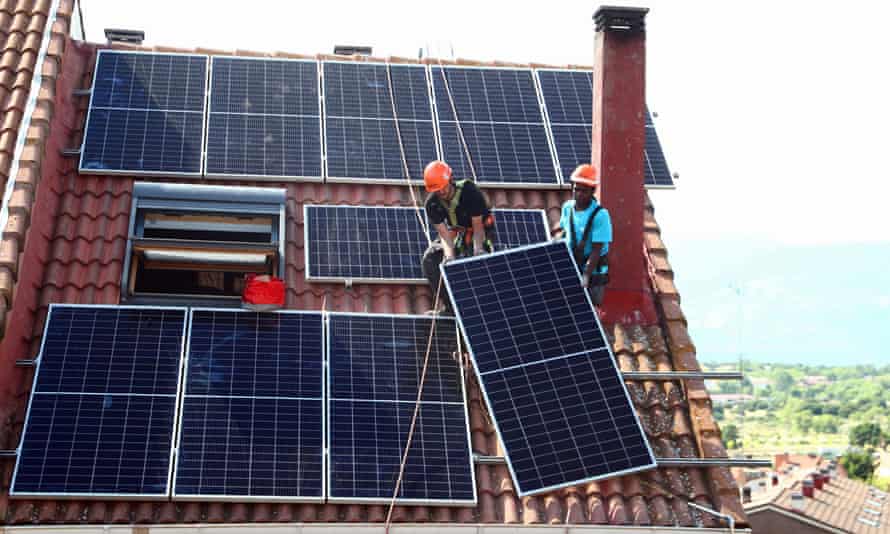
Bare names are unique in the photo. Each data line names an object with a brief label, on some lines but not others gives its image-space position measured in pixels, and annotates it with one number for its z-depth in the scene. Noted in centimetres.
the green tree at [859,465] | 13900
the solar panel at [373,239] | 1480
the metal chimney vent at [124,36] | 1862
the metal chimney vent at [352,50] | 1897
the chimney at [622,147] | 1501
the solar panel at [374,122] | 1616
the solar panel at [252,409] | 1212
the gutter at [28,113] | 1332
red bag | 1366
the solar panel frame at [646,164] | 1660
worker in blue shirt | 1397
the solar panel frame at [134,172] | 1538
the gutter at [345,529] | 1122
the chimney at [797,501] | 5012
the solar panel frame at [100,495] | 1175
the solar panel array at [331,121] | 1585
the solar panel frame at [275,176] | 1563
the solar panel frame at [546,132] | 1628
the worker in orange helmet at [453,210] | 1387
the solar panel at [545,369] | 1255
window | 1457
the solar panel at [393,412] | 1240
